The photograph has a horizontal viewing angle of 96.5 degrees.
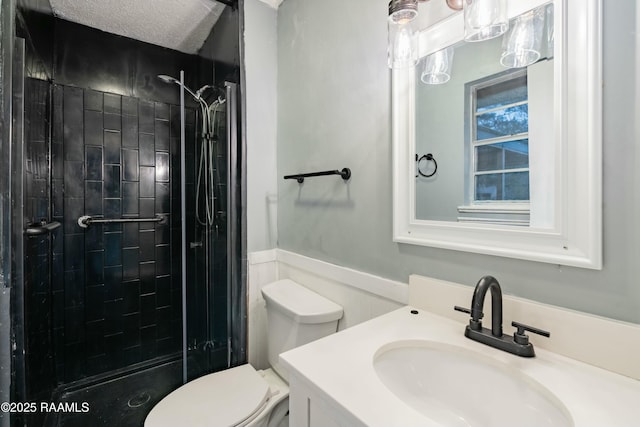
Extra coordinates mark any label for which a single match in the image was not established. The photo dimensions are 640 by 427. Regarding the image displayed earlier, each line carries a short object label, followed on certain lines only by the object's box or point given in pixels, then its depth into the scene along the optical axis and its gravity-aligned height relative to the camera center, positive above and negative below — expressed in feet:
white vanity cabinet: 1.73 -1.32
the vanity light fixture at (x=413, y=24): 2.38 +1.71
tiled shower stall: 5.08 -0.51
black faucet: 2.14 -0.92
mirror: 2.03 +0.59
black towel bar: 3.93 +0.52
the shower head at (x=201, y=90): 5.87 +2.51
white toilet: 3.27 -2.34
